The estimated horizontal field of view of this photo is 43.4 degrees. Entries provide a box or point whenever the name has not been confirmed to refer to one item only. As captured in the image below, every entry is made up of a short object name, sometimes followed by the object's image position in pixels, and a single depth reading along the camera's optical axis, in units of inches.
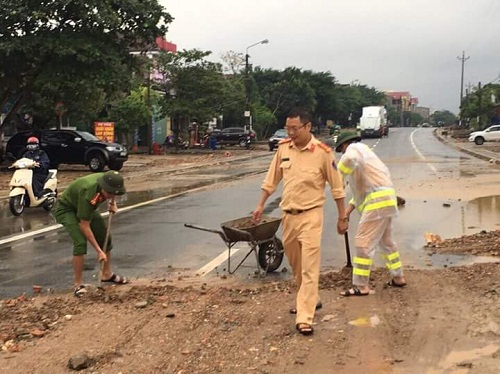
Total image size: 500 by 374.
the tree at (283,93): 2699.3
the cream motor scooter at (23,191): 503.8
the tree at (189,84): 1599.4
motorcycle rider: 521.3
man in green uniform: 241.8
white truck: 2508.6
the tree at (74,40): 813.9
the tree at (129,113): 1396.4
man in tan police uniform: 199.0
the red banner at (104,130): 1216.8
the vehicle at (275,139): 1719.4
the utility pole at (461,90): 3849.7
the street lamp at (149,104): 1409.6
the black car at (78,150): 947.3
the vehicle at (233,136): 1861.5
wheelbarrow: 271.4
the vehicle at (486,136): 1972.2
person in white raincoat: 236.4
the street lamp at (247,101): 1868.8
